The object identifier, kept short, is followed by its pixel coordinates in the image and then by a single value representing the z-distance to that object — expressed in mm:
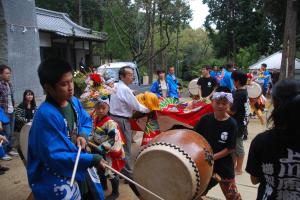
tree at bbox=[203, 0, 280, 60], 18259
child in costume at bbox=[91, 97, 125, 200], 2959
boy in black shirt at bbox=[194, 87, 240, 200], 2321
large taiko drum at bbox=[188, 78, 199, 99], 7641
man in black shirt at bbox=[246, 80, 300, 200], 1317
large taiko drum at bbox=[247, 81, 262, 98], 6435
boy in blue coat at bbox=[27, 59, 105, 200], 1535
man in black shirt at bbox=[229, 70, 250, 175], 3513
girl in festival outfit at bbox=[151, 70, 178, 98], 6252
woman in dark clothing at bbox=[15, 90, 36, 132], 4526
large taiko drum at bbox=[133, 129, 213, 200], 1941
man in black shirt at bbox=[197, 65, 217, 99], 6622
